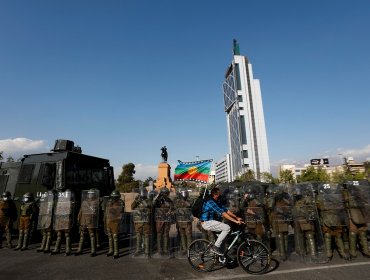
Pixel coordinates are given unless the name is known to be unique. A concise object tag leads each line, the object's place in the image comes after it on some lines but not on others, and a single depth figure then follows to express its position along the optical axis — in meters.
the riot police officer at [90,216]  8.31
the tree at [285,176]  51.62
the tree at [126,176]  55.45
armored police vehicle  10.12
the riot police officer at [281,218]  7.49
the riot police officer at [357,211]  7.29
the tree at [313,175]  50.05
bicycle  6.13
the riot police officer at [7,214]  9.67
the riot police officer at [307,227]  7.14
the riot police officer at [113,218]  8.23
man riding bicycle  6.34
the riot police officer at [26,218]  9.27
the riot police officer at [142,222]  7.98
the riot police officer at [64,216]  8.47
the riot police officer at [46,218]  8.74
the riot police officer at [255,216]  7.81
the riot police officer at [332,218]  7.16
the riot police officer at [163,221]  8.03
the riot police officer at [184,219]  8.11
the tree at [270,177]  56.25
